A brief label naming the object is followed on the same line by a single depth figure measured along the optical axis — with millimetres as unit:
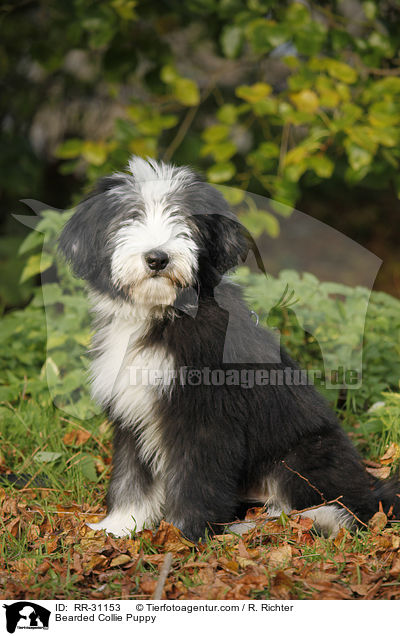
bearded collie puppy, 5277
